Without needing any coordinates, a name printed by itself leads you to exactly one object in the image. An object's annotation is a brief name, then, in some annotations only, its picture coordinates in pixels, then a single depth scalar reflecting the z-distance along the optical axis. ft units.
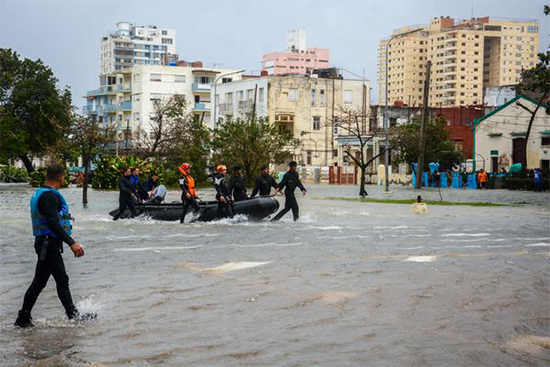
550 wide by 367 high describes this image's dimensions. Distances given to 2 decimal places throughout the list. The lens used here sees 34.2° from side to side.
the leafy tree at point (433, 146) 230.68
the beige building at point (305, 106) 294.46
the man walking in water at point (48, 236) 28.99
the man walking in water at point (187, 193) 72.64
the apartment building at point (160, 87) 356.38
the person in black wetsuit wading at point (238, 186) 77.03
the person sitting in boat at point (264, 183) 79.51
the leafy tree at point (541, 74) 110.63
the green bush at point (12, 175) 240.53
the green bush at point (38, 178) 187.25
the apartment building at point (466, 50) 612.29
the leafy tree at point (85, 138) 115.85
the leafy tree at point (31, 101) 229.25
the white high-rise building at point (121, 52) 638.94
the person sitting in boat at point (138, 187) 80.38
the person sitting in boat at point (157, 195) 81.51
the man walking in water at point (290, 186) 76.59
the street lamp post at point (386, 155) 171.55
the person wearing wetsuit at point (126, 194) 78.48
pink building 568.41
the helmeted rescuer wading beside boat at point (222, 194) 73.06
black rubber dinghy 75.82
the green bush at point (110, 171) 174.29
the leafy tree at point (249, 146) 169.89
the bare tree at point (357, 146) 269.27
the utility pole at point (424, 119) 178.19
